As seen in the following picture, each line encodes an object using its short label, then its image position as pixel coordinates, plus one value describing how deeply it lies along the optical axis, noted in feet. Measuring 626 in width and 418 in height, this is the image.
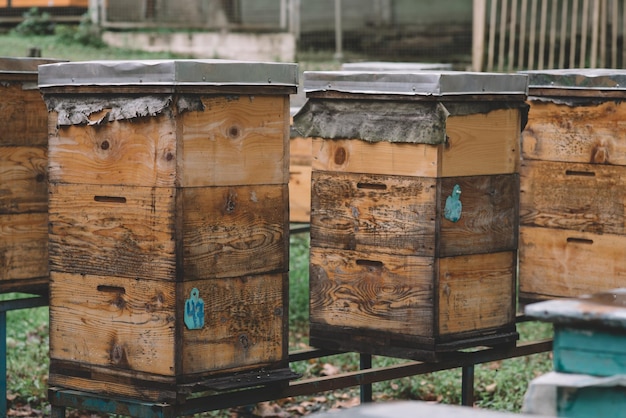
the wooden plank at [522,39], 43.14
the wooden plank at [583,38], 41.83
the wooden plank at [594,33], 42.88
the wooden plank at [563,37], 42.94
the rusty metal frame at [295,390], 13.61
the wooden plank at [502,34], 43.88
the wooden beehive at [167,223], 13.30
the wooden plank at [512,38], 43.19
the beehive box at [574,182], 17.11
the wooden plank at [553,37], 43.60
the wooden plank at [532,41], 43.01
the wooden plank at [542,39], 43.14
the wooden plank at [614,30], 42.81
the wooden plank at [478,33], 44.52
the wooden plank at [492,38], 43.96
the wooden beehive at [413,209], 14.87
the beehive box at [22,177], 16.10
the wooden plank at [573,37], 42.86
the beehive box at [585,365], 9.13
